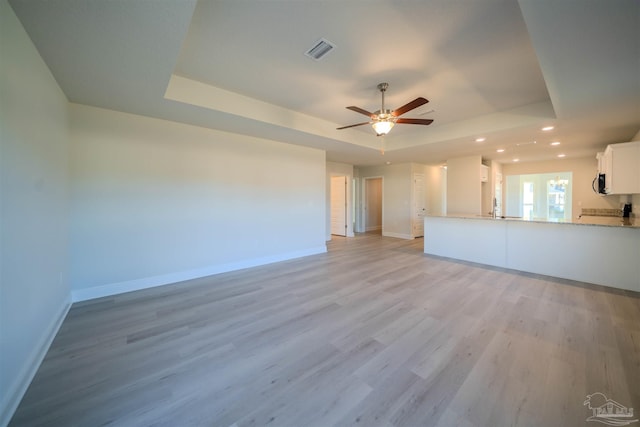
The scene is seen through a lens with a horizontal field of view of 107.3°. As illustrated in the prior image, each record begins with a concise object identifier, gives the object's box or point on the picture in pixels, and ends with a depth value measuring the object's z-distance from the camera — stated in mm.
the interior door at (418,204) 7953
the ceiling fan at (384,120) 3043
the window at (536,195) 8461
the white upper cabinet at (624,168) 3627
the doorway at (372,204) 9602
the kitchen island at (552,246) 3506
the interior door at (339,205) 8367
